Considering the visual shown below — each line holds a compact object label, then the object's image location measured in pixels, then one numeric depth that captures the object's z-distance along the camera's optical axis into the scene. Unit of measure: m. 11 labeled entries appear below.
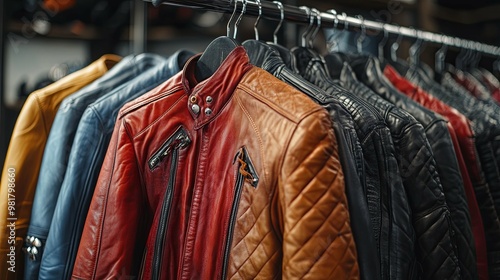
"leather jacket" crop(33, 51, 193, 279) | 0.99
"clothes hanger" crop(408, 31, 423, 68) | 1.45
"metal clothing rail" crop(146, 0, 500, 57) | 1.00
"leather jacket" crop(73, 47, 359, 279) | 0.78
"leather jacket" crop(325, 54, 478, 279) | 1.00
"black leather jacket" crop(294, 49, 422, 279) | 0.92
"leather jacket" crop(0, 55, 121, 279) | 1.05
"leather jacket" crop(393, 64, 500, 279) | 1.12
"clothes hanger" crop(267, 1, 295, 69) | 1.04
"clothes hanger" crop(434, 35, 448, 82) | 1.56
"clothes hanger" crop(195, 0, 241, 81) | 0.97
